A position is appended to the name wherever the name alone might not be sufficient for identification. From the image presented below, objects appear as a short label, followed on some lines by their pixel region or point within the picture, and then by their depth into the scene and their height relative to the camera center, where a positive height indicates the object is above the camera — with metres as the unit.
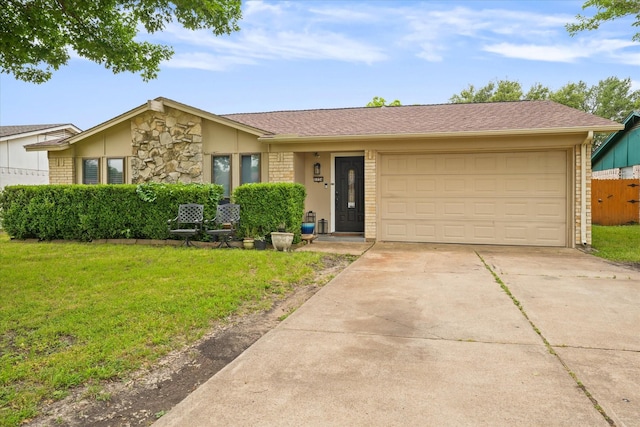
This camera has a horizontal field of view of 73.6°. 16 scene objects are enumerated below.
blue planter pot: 10.62 -0.59
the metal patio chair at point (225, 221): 9.59 -0.37
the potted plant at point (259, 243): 9.39 -0.85
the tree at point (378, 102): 30.20 +7.27
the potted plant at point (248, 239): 9.41 -0.76
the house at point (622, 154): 16.70 +2.17
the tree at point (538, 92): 33.62 +8.75
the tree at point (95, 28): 8.18 +3.71
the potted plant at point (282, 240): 9.09 -0.78
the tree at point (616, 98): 33.78 +8.39
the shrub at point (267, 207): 9.44 -0.06
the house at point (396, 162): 9.91 +1.10
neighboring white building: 17.70 +2.19
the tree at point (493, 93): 33.69 +9.20
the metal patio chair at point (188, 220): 9.52 -0.34
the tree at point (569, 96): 33.12 +8.41
